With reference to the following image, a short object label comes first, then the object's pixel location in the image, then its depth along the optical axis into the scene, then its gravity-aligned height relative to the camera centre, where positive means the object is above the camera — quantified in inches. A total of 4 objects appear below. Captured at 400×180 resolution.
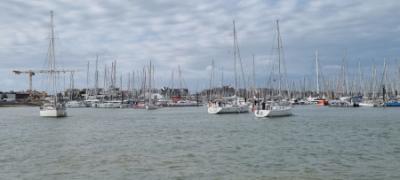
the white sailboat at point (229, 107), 3754.9 -34.7
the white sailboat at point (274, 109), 2901.1 -41.4
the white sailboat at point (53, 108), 3198.8 -23.8
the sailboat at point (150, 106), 5834.6 -31.9
